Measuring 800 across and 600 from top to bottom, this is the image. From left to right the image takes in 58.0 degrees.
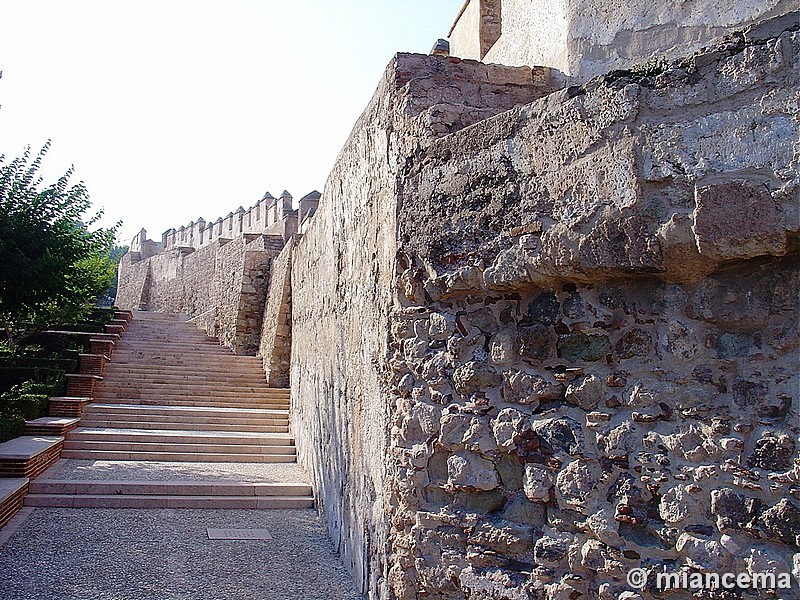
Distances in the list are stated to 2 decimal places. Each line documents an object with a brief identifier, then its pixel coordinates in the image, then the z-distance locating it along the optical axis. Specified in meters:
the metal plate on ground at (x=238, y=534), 5.54
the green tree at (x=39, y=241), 8.47
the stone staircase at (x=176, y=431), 6.63
